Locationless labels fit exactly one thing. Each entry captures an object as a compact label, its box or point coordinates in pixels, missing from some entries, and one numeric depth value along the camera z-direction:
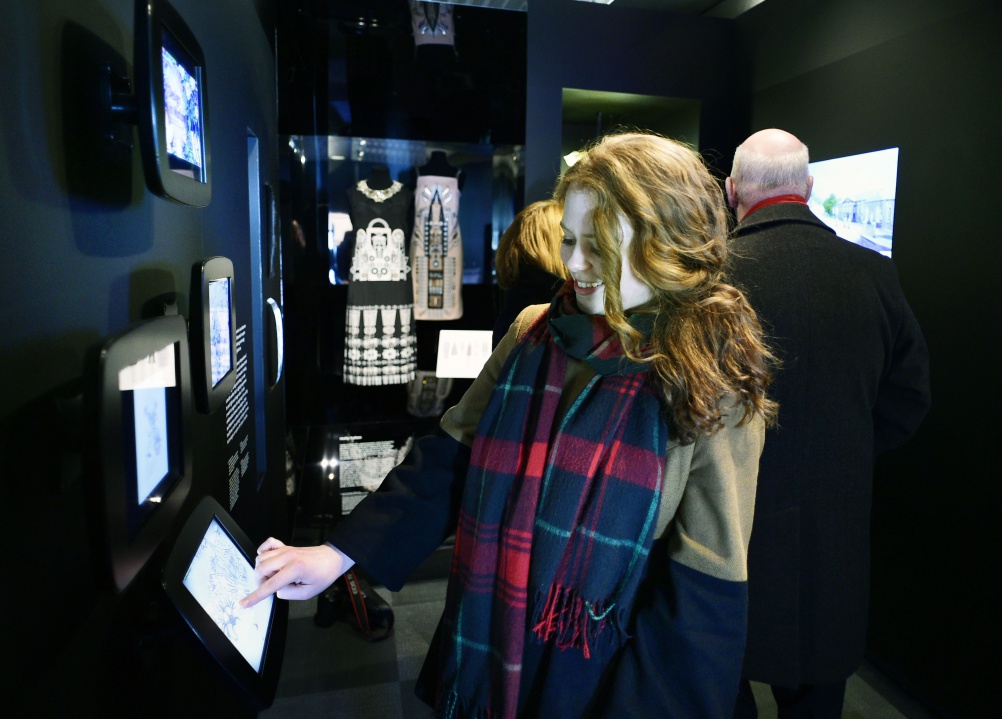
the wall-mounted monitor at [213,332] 1.20
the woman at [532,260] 2.21
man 1.63
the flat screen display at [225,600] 0.88
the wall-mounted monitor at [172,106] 0.85
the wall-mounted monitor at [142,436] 0.68
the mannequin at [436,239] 3.57
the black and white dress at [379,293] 3.43
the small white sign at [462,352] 3.55
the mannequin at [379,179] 3.47
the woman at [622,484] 0.97
